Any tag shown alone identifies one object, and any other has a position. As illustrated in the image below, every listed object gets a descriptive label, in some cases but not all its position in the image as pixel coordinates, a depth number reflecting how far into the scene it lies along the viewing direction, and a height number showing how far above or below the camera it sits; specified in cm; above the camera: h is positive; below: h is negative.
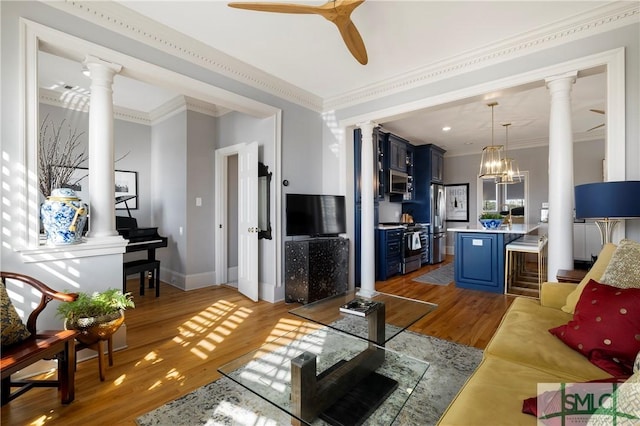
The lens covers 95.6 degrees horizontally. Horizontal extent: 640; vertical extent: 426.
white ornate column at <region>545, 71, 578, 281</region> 267 +38
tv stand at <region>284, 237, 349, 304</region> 373 -76
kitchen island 427 -71
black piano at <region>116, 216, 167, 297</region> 389 -43
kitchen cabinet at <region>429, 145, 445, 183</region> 687 +118
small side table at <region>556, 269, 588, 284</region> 238 -55
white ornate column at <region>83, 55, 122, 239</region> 244 +54
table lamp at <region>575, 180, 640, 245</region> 208 +8
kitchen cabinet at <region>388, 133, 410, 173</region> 580 +121
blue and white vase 218 -2
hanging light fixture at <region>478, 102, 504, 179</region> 490 +73
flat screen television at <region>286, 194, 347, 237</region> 389 -4
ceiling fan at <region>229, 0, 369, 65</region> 198 +142
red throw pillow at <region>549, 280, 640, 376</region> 135 -60
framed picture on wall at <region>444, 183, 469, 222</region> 782 +25
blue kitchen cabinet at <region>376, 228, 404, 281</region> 511 -73
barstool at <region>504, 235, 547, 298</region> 418 -92
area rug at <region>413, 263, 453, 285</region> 498 -119
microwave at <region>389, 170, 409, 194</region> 586 +61
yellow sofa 106 -74
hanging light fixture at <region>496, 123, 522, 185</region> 523 +86
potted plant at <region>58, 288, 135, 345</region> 203 -74
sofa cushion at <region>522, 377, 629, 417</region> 102 -68
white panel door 388 -13
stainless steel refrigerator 654 -31
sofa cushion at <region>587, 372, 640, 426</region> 71 -50
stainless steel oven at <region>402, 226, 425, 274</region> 551 -73
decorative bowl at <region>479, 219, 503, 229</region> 455 -19
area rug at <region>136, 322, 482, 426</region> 167 -120
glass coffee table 154 -102
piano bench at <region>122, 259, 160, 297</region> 378 -75
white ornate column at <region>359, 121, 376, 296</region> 414 -5
